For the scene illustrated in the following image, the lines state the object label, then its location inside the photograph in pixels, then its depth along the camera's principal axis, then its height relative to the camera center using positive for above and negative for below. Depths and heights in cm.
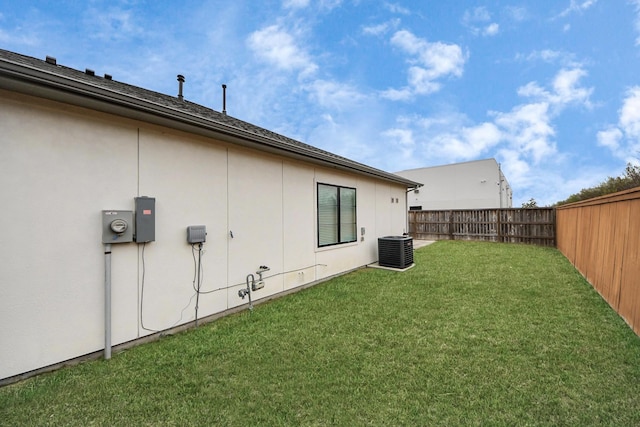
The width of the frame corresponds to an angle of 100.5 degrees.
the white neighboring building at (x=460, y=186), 1784 +198
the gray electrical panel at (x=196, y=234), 346 -26
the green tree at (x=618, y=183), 996 +128
